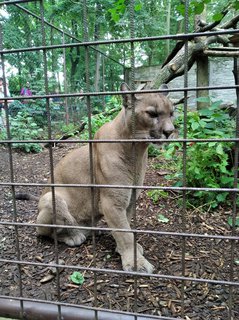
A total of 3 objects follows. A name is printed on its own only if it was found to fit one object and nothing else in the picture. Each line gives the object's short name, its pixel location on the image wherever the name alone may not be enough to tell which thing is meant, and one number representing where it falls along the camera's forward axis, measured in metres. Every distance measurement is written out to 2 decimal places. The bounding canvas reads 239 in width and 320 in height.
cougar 2.36
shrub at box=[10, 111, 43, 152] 6.30
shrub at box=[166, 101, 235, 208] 3.04
